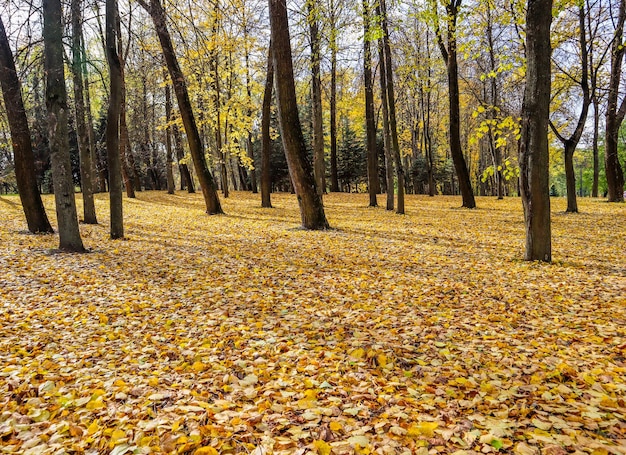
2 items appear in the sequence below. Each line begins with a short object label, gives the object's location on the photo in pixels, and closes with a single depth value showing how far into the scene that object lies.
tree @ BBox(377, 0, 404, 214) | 12.60
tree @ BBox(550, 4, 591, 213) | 12.28
